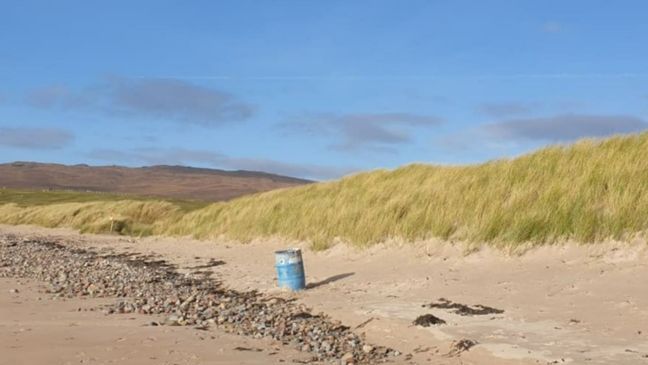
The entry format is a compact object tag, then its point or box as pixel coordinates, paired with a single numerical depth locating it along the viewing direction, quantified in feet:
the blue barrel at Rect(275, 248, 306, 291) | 36.22
